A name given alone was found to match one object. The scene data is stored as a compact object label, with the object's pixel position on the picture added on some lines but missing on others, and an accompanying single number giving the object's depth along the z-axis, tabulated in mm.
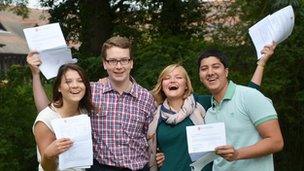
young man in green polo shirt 3695
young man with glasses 4160
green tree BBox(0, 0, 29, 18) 11120
